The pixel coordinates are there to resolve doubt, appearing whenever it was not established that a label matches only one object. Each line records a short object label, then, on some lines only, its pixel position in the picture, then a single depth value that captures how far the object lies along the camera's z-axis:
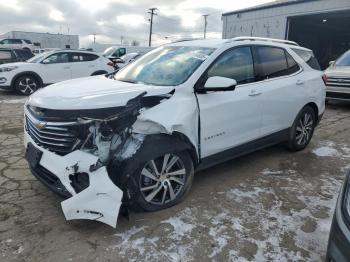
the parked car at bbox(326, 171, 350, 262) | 1.94
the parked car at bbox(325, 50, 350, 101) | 9.14
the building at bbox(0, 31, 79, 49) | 44.69
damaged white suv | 3.01
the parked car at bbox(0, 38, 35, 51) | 31.98
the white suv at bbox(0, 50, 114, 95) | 10.82
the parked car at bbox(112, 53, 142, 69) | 13.90
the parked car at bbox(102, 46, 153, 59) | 23.50
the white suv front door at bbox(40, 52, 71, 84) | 11.24
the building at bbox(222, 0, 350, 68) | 19.02
